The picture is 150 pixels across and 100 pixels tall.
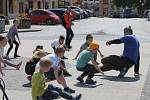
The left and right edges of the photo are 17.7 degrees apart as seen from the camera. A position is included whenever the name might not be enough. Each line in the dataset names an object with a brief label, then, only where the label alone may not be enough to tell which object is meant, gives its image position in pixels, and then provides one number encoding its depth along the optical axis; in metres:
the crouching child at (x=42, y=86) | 7.66
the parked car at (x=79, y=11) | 68.07
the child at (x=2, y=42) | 9.70
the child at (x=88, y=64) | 11.66
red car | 48.94
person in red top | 21.69
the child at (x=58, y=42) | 15.21
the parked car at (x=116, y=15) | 97.07
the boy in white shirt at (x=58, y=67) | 9.57
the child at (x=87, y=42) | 14.32
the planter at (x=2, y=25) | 34.50
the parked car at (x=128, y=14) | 95.31
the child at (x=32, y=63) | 11.27
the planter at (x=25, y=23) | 39.84
